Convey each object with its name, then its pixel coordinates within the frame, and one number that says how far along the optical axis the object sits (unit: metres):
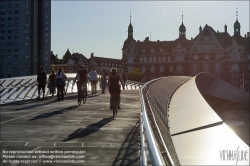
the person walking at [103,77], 31.03
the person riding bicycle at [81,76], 19.85
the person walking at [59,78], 22.35
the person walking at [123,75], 35.37
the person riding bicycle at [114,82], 15.99
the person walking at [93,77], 28.21
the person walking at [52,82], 25.67
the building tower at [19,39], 126.62
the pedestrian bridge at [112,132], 6.22
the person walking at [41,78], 23.88
